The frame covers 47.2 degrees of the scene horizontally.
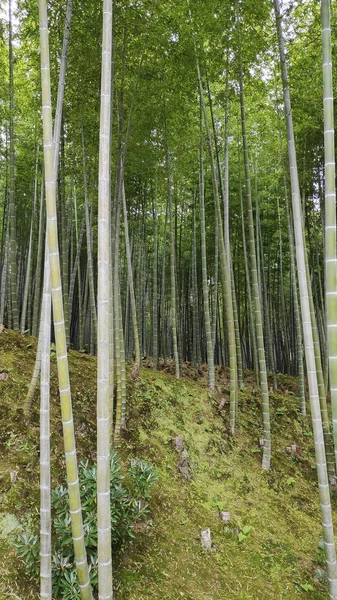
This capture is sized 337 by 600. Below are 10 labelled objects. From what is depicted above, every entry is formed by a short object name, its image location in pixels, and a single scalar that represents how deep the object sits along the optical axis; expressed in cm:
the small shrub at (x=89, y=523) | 214
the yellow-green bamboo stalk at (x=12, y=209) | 385
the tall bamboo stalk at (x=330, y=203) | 201
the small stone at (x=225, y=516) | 338
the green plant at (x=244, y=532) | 323
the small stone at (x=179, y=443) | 396
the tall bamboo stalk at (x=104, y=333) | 163
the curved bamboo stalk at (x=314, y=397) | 234
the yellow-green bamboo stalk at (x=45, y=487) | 191
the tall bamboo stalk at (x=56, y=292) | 172
